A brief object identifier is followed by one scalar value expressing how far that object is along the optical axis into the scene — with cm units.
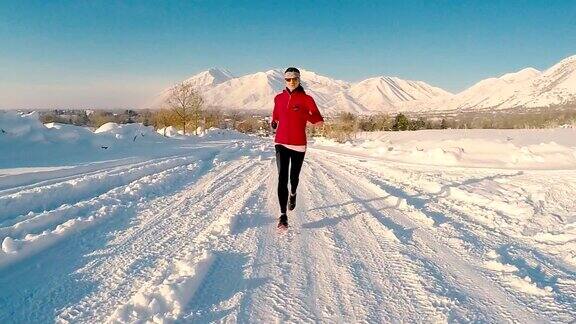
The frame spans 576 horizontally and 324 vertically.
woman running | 529
